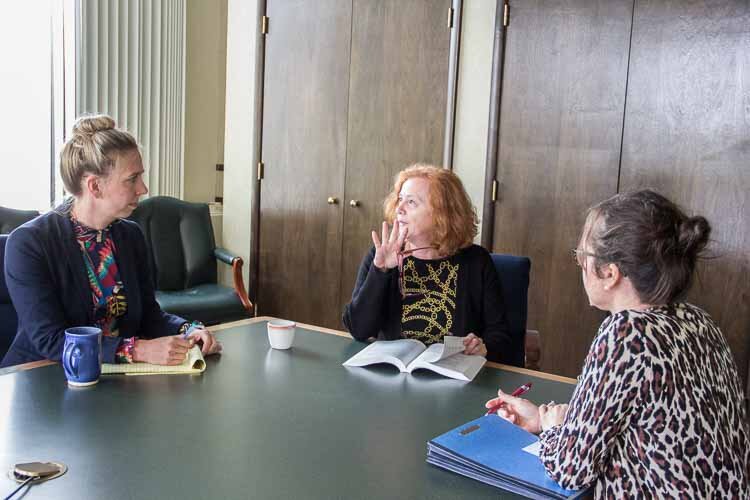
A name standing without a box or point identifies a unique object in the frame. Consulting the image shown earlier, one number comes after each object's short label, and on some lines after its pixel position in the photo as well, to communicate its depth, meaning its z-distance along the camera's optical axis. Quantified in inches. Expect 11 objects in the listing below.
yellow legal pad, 60.7
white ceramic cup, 71.6
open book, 66.5
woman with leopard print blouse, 40.5
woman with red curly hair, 80.6
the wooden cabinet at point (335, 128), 140.7
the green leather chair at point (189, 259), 145.6
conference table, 41.9
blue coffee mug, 55.9
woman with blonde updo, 65.1
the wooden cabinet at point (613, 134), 112.7
